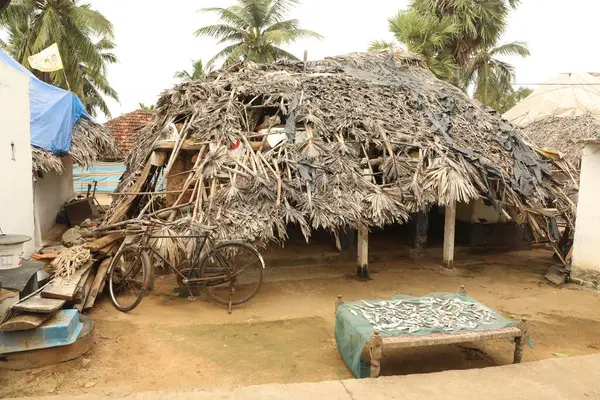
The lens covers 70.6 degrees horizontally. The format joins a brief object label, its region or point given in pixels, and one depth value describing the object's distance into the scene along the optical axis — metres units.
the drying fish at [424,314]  4.47
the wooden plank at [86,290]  5.79
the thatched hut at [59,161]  8.59
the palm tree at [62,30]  14.73
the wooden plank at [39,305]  4.46
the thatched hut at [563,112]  13.49
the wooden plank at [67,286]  5.05
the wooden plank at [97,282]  6.04
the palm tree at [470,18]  16.84
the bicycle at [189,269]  6.28
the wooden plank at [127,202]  7.76
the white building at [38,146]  6.14
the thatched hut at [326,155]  7.00
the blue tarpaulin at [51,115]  8.88
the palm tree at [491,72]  19.17
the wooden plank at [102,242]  6.64
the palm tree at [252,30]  19.09
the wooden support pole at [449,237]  8.78
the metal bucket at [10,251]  4.92
